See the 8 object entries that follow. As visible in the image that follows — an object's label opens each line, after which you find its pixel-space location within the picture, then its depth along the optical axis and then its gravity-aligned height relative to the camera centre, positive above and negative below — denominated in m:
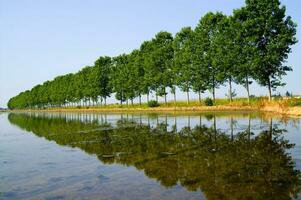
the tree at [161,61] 75.56 +7.82
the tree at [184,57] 68.00 +7.57
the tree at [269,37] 52.25 +8.18
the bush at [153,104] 78.56 -0.75
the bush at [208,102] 62.34 -0.57
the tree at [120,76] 95.73 +6.38
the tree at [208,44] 64.12 +9.31
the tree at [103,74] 109.00 +7.95
